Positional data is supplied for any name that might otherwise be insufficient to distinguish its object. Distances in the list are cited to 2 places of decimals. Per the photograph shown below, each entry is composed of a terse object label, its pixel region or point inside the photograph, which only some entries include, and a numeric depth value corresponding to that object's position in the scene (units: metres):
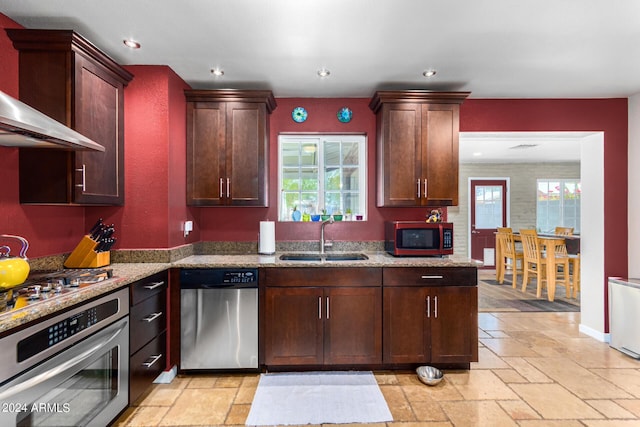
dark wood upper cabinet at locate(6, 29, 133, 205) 2.09
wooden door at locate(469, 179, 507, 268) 7.37
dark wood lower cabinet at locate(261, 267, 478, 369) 2.66
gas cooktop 1.50
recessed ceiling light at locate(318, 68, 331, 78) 2.76
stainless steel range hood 1.46
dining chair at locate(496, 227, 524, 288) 5.68
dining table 4.97
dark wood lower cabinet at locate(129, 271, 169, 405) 2.13
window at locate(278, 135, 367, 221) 3.53
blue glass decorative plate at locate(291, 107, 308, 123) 3.39
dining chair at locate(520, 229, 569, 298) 5.10
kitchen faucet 3.22
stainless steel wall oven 1.31
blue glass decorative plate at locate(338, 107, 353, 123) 3.39
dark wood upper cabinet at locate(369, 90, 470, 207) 3.04
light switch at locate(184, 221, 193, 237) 2.97
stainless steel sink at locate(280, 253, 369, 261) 3.17
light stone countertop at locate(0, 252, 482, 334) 1.71
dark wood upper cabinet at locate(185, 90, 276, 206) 3.00
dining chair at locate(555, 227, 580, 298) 5.13
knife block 2.36
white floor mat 2.12
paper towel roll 3.14
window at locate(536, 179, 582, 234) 7.55
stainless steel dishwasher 2.62
